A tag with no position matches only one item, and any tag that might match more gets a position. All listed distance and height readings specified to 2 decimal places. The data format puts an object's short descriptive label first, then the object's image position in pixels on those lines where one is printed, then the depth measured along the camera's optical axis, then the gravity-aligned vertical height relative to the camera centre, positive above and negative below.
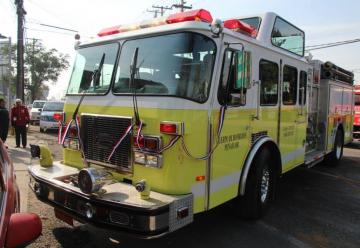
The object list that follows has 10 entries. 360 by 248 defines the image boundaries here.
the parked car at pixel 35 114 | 24.22 -0.66
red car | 2.27 -0.72
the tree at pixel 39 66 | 42.09 +4.09
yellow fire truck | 4.02 -0.24
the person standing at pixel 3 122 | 10.91 -0.53
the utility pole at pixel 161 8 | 35.06 +8.72
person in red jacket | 12.56 -0.51
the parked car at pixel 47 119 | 18.91 -0.75
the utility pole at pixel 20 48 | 19.66 +2.76
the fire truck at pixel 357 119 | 16.75 -0.43
